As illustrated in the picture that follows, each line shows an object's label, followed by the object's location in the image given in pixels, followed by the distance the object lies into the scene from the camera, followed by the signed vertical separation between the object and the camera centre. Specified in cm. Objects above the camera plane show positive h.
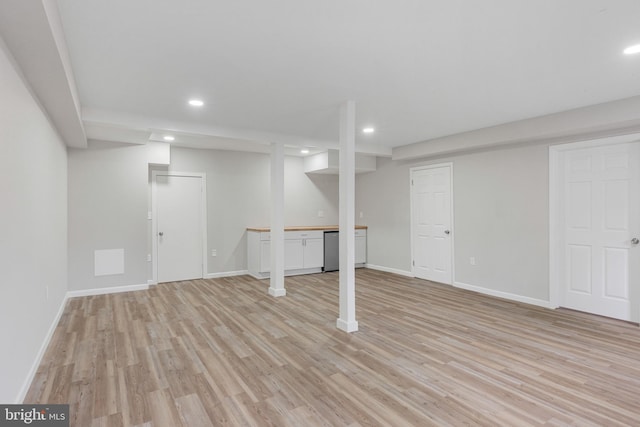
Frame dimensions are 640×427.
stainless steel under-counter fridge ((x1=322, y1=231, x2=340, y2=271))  683 -78
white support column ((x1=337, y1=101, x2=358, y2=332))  346 -8
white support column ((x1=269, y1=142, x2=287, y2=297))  496 -11
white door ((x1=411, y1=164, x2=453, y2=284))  561 -17
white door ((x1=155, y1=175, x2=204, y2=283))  574 -23
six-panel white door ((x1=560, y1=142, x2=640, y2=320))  373 -20
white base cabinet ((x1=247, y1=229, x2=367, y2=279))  602 -75
